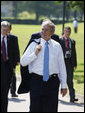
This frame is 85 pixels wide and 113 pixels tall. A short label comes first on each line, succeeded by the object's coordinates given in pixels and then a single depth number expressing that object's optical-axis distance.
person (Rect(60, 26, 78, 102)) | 20.11
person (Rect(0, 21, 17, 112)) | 14.60
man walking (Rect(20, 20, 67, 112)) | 11.86
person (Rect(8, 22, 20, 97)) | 16.71
